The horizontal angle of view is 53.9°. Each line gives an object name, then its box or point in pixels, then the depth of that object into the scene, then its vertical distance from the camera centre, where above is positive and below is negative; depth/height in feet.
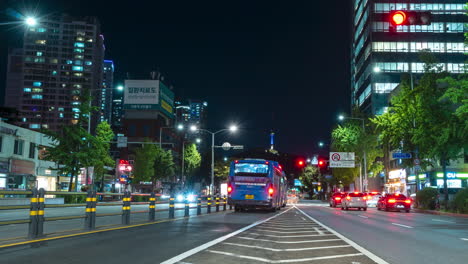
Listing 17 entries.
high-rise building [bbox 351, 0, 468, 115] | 280.31 +91.19
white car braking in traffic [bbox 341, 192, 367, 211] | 129.18 -2.33
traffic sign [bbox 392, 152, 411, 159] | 131.44 +10.59
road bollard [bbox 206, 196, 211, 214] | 88.90 -2.76
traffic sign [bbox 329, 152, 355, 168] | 204.54 +14.01
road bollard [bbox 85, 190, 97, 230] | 44.39 -1.99
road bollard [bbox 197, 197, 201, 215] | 81.30 -2.98
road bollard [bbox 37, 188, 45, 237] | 35.83 -1.93
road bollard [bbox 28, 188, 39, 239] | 35.22 -2.05
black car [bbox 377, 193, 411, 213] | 121.49 -2.63
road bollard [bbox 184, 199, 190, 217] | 73.82 -2.89
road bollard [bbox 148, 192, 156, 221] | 59.57 -2.39
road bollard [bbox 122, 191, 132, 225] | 52.29 -2.25
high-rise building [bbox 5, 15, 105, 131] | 550.77 +146.05
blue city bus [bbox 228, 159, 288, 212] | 94.48 +1.37
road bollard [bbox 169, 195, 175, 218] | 66.45 -2.78
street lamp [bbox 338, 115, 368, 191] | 191.38 +13.46
